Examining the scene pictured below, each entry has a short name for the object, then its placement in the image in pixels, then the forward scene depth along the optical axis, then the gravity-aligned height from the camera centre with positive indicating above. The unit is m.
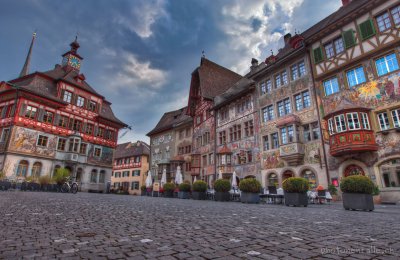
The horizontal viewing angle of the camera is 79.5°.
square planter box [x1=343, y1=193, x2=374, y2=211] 9.60 -0.27
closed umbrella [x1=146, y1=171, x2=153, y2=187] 28.91 +1.47
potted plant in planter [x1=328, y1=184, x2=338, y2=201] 15.80 +0.20
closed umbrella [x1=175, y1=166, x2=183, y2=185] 23.75 +1.52
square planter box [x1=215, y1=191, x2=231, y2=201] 16.94 -0.15
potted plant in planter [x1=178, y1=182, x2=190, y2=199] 20.88 +0.32
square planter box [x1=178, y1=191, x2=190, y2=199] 20.86 -0.10
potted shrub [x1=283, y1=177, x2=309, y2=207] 11.83 +0.15
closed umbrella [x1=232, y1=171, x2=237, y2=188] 19.83 +0.97
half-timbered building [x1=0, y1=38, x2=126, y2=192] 26.03 +8.14
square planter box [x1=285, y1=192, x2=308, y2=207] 11.84 -0.24
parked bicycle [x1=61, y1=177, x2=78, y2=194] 21.65 +0.48
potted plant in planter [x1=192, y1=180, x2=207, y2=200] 18.88 +0.29
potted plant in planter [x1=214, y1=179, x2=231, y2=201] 16.75 +0.33
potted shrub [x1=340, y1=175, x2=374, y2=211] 9.59 +0.05
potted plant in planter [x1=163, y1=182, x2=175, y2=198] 23.66 +0.45
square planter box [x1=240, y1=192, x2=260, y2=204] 14.28 -0.23
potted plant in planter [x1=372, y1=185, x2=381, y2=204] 13.72 -0.10
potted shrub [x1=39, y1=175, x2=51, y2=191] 23.11 +0.88
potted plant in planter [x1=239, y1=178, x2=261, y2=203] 14.24 +0.17
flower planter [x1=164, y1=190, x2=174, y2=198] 23.94 +0.07
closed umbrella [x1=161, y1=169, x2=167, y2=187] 27.03 +1.55
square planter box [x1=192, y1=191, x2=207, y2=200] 18.98 -0.09
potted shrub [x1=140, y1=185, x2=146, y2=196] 32.17 +0.41
